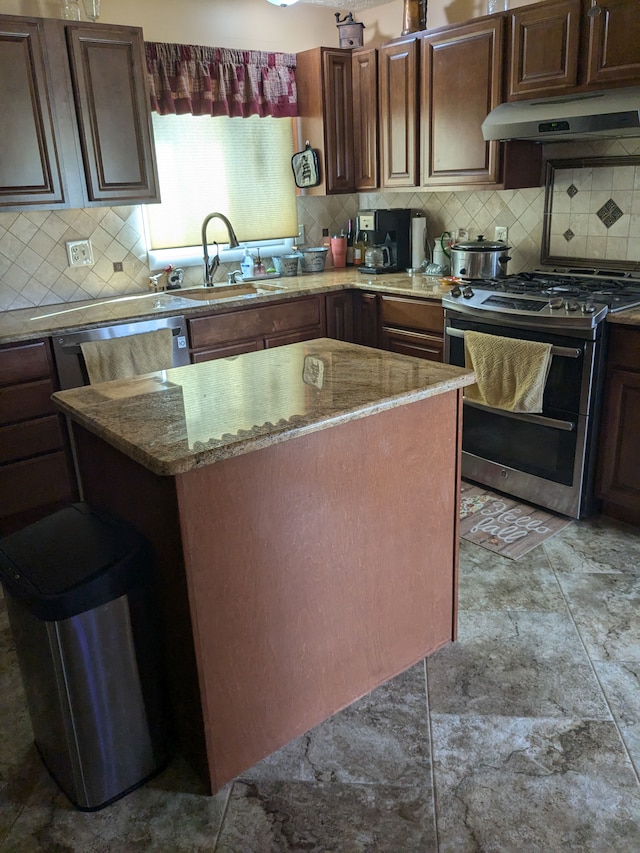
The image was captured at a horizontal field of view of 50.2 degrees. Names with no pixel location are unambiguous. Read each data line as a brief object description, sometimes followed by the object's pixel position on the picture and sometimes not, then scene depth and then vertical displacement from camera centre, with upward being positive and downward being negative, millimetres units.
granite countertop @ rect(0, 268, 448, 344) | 3049 -422
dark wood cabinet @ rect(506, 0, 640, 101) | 2759 +620
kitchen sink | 3798 -422
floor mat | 2892 -1372
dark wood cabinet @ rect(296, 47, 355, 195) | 3891 +553
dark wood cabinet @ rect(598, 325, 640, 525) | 2752 -920
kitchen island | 1570 -752
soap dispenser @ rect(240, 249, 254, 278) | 4109 -311
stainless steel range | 2811 -736
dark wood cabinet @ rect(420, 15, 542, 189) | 3271 +452
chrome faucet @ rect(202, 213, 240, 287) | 3793 -225
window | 3791 +170
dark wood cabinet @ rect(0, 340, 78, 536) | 2928 -934
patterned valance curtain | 3596 +700
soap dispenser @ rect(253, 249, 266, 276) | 4133 -321
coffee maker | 4086 -146
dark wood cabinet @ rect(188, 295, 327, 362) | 3436 -580
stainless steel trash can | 1545 -968
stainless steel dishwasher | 3020 -520
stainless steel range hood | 2719 +332
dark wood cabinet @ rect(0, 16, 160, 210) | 2961 +457
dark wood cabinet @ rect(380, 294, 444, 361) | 3525 -614
